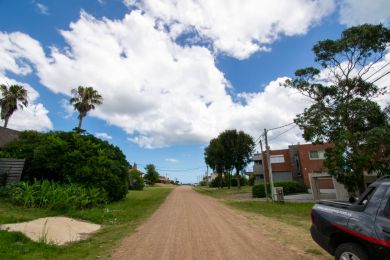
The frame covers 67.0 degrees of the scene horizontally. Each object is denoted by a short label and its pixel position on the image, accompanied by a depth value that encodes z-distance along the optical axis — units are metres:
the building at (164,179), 164.15
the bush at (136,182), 56.62
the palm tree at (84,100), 38.50
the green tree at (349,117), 16.50
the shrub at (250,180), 70.95
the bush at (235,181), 72.03
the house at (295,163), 43.25
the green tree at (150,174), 100.38
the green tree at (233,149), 49.06
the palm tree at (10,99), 36.94
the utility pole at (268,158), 25.12
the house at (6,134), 26.25
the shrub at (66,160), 18.42
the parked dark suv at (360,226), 4.11
